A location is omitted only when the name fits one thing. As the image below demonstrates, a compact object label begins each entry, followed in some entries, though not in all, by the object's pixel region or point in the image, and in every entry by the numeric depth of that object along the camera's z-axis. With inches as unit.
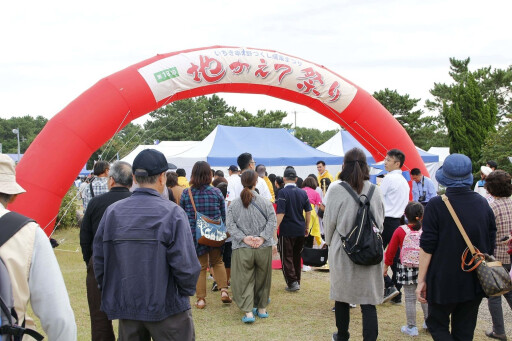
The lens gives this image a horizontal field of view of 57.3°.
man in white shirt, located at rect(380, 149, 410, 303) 232.1
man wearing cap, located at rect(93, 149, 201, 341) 100.5
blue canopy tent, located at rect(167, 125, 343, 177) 592.8
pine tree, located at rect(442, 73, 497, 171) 960.3
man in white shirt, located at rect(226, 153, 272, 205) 270.5
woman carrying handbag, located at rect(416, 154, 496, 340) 124.1
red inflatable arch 279.0
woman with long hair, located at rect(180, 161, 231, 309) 224.1
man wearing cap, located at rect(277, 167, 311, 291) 255.1
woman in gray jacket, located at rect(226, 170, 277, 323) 207.5
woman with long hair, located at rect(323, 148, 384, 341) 152.7
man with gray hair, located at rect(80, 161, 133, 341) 147.6
